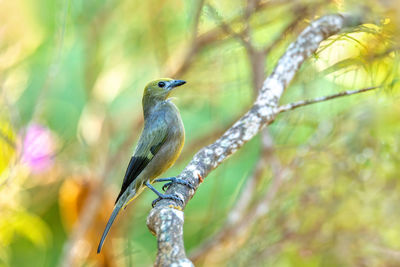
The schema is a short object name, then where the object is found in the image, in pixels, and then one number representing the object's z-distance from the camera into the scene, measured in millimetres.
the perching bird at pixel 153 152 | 6215
